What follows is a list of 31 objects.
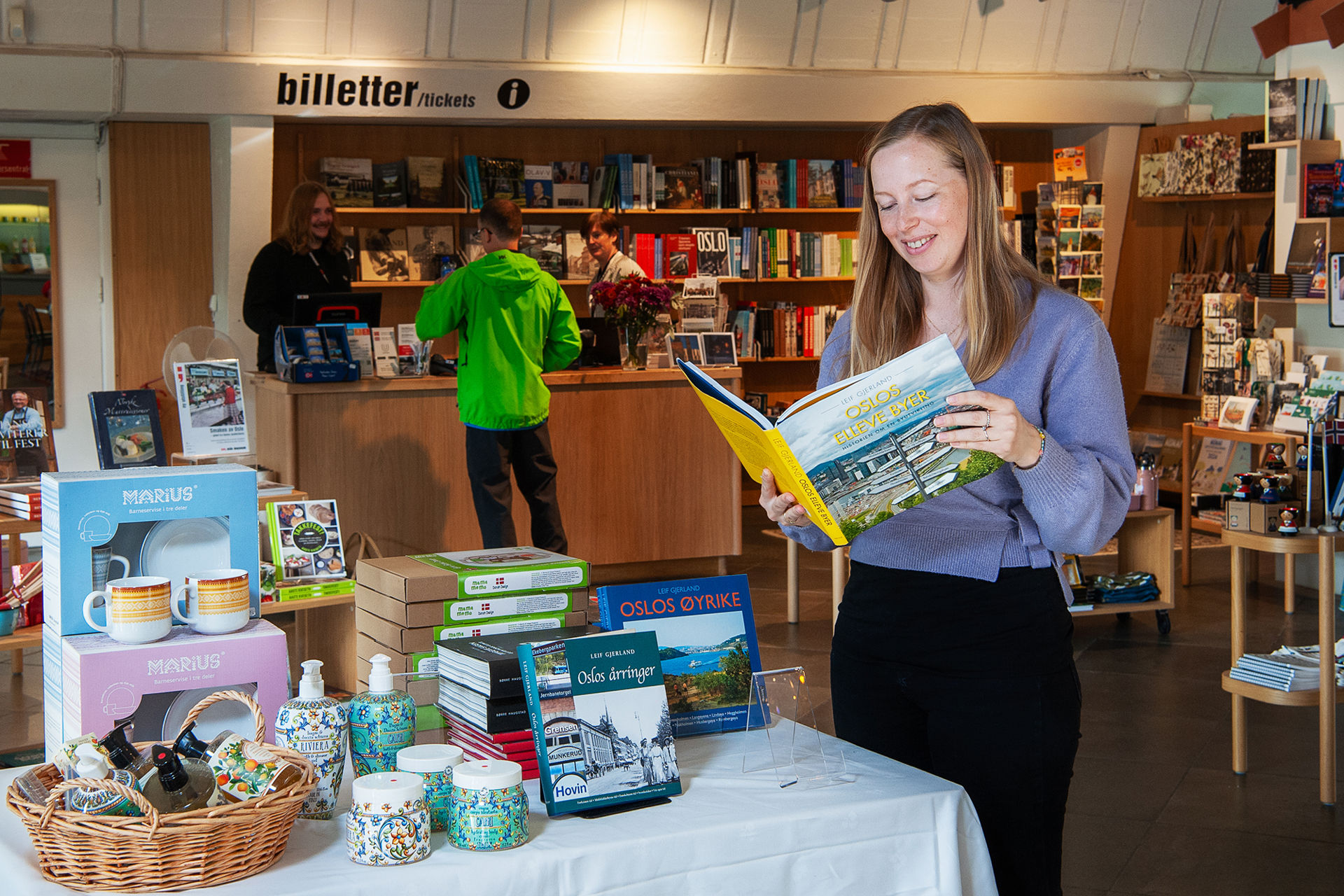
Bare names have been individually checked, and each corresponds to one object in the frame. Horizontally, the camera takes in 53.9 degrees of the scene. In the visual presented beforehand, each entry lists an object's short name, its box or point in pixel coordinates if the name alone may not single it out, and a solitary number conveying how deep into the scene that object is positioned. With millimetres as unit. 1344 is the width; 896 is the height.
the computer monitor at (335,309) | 5820
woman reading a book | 1808
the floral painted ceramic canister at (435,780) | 1560
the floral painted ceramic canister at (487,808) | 1506
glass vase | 6719
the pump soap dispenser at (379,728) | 1673
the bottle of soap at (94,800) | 1420
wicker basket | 1379
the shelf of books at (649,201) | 8070
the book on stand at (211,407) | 4105
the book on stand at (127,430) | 3775
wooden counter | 5973
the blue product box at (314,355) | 5816
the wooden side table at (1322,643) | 3832
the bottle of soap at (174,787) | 1467
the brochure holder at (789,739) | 1779
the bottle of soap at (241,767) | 1521
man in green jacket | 5824
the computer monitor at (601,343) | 6707
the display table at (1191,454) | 6285
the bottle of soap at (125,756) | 1486
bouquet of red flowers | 6609
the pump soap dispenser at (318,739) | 1621
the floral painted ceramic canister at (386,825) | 1467
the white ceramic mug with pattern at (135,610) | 1772
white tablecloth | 1472
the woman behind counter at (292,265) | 6477
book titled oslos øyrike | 1934
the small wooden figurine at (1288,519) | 4141
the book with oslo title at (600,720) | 1626
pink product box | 1740
